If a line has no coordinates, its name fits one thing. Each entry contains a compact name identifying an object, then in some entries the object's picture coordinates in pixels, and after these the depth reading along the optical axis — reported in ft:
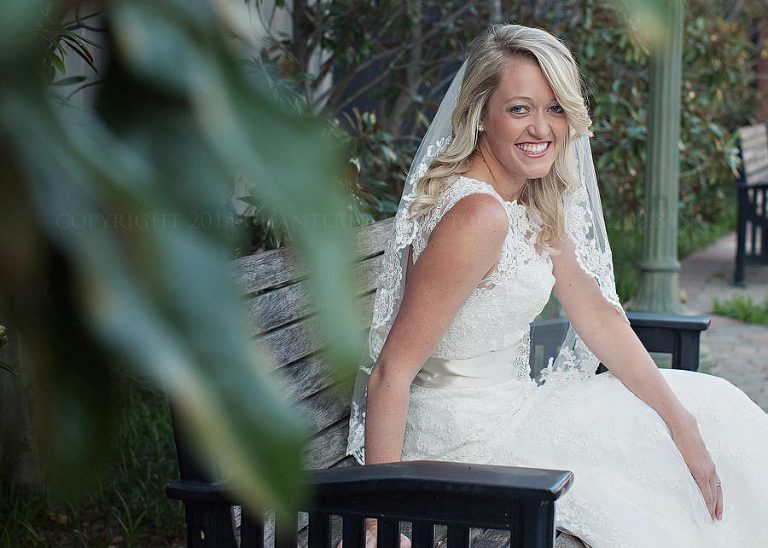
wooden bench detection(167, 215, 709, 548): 5.16
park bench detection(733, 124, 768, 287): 27.20
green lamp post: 17.52
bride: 6.98
